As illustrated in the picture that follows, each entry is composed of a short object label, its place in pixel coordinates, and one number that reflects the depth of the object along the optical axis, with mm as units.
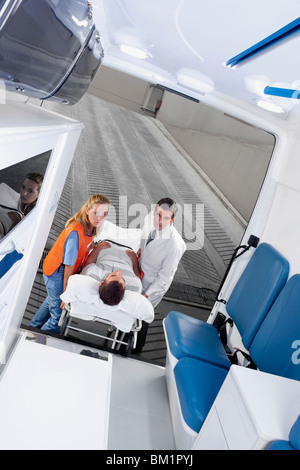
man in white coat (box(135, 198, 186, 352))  3684
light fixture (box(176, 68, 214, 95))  3182
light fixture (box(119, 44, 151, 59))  3053
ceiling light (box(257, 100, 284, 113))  3145
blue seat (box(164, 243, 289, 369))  2869
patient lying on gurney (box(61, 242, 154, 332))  2969
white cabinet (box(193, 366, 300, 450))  1785
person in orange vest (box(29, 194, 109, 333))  3172
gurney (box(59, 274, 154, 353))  2965
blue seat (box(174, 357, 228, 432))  2283
